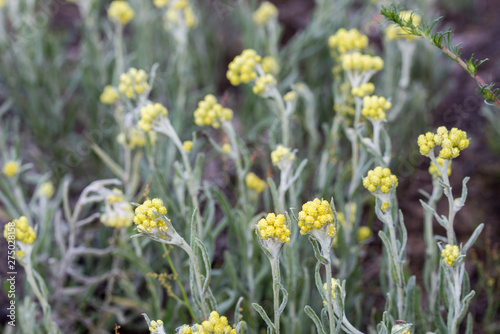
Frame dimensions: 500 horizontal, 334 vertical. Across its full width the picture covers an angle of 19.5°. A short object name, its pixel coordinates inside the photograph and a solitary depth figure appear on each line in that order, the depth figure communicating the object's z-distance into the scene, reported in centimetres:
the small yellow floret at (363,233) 95
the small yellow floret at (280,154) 85
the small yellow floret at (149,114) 84
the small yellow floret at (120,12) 102
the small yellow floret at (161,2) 105
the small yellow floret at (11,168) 93
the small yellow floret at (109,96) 101
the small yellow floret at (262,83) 87
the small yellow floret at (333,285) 79
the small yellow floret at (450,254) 78
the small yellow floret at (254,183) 94
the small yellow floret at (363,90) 87
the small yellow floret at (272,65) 108
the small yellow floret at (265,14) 114
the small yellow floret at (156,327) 76
